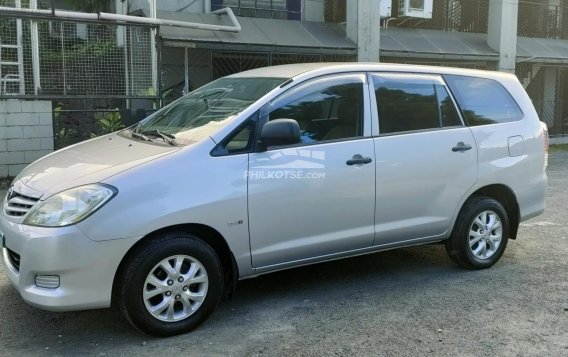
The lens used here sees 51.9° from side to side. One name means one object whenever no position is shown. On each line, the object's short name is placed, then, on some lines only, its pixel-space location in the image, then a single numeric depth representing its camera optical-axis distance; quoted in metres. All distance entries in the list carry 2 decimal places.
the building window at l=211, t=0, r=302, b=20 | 13.89
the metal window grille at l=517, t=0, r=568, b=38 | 18.47
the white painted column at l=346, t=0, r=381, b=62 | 13.77
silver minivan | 3.53
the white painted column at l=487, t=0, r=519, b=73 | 15.83
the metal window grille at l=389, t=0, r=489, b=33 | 16.69
